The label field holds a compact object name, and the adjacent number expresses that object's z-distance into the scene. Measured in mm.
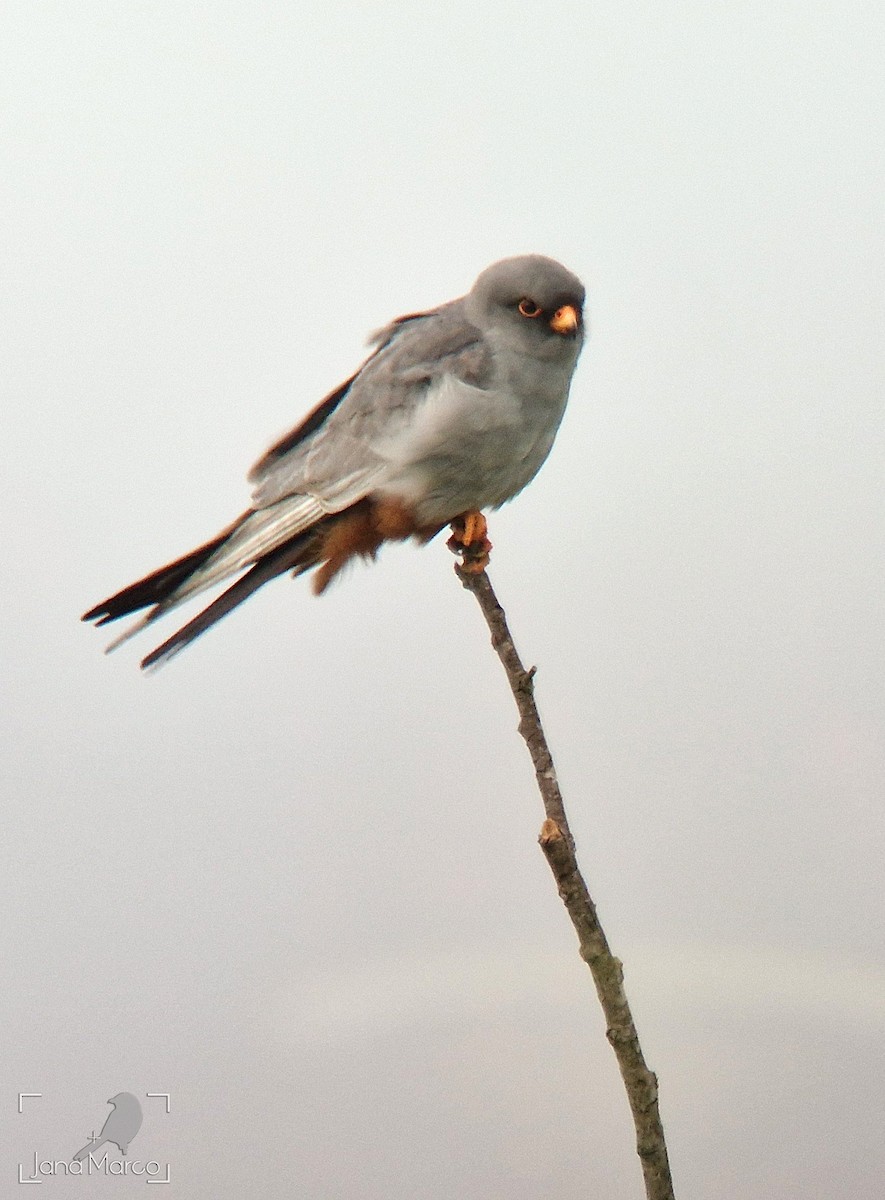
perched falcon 10176
